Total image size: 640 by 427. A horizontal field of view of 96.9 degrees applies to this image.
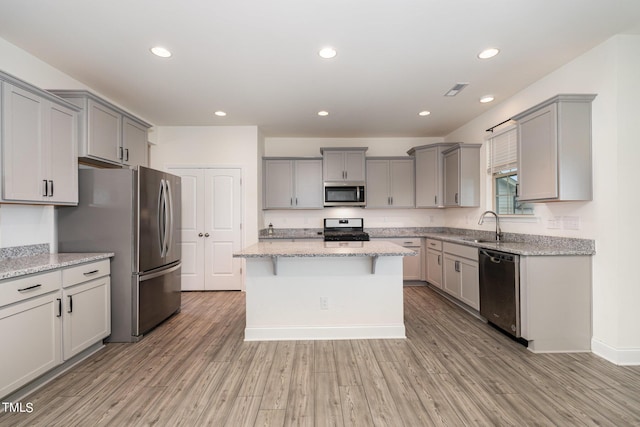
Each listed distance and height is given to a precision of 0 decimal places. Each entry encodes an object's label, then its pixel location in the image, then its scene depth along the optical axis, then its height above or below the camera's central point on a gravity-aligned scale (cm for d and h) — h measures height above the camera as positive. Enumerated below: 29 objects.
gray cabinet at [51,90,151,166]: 279 +90
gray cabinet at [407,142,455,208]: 481 +66
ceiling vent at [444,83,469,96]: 325 +147
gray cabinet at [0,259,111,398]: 187 -81
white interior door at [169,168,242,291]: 468 -29
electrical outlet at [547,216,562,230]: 289 -11
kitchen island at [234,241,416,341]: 289 -87
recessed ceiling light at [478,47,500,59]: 256 +147
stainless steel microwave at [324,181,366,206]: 511 +34
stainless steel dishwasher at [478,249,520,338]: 268 -79
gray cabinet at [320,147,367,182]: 511 +84
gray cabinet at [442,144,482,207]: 437 +59
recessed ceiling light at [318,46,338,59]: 253 +146
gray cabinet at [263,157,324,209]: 518 +57
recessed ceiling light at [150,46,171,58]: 251 +146
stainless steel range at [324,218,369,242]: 533 -25
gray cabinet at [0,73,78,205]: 212 +57
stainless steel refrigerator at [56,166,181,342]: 283 -18
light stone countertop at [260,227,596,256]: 259 -36
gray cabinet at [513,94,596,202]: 257 +59
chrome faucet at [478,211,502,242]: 372 -26
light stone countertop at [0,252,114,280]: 192 -38
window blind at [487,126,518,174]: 362 +82
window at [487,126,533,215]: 361 +56
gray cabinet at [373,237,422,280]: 489 -87
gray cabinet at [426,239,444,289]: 433 -79
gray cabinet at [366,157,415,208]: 523 +55
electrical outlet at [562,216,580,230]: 271 -10
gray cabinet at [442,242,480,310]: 339 -80
